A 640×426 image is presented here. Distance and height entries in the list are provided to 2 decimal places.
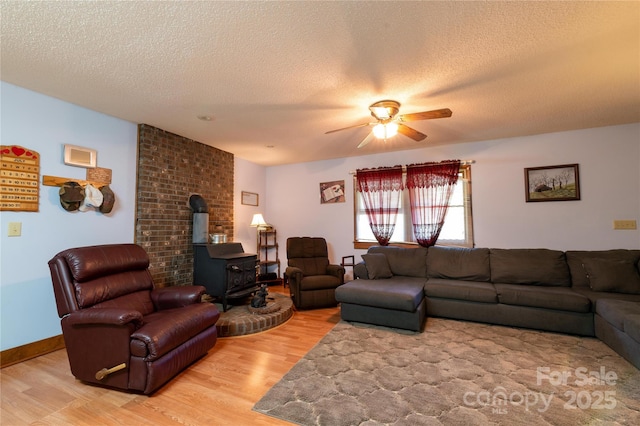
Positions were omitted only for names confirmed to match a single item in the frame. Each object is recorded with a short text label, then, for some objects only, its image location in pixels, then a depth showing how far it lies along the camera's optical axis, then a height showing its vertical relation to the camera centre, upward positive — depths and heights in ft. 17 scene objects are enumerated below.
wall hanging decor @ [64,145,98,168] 8.85 +2.40
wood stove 11.05 -2.05
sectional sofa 8.95 -2.55
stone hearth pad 9.61 -3.63
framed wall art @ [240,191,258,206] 16.42 +1.64
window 13.58 +0.21
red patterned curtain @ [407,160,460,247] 13.52 +1.48
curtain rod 13.34 +3.07
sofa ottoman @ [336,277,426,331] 9.59 -3.02
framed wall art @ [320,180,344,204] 16.22 +1.98
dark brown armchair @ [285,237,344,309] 12.30 -2.52
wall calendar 7.52 +1.40
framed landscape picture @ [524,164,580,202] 11.84 +1.78
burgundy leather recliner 6.21 -2.54
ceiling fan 8.71 +3.46
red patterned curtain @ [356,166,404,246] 14.70 +1.45
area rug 5.52 -4.01
